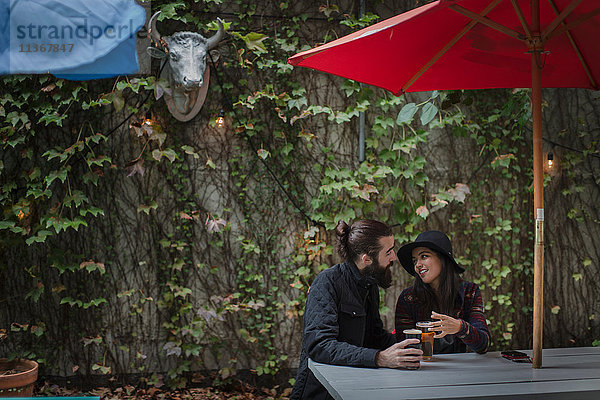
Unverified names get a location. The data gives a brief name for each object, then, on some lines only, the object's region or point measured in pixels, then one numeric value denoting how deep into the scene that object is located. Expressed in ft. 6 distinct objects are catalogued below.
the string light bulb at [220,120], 13.15
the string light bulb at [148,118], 12.74
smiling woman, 8.52
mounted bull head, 12.16
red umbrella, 6.75
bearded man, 6.77
